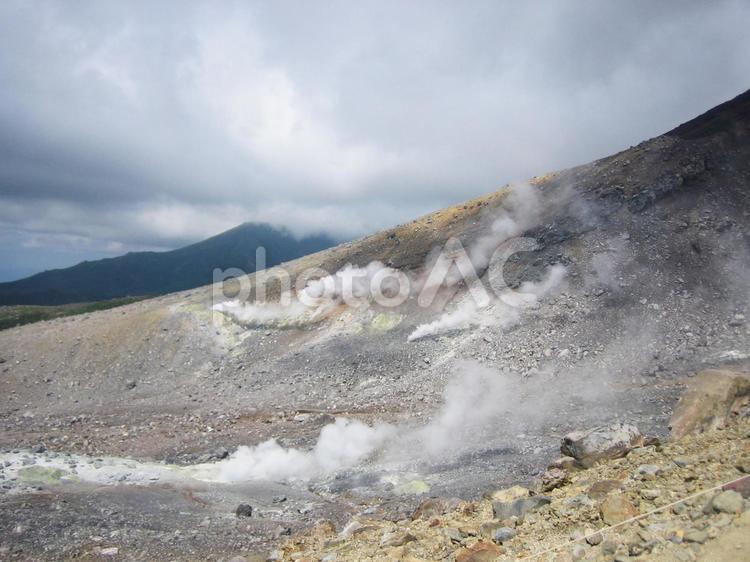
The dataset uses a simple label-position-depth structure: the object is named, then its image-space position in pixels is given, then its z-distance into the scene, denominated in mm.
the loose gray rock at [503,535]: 7648
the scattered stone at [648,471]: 7831
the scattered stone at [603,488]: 7911
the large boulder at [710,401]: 11508
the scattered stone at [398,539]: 8955
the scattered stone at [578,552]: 6363
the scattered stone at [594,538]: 6594
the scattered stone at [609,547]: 6086
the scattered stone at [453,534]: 8258
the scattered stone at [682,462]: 7812
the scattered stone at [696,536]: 5543
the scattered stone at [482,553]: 7152
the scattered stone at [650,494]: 7041
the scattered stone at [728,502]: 5816
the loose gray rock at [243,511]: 13164
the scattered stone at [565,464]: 10422
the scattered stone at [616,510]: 6820
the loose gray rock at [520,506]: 8484
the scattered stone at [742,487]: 6066
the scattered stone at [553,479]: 9562
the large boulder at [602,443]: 10250
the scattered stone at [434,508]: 11012
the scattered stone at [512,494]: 9752
